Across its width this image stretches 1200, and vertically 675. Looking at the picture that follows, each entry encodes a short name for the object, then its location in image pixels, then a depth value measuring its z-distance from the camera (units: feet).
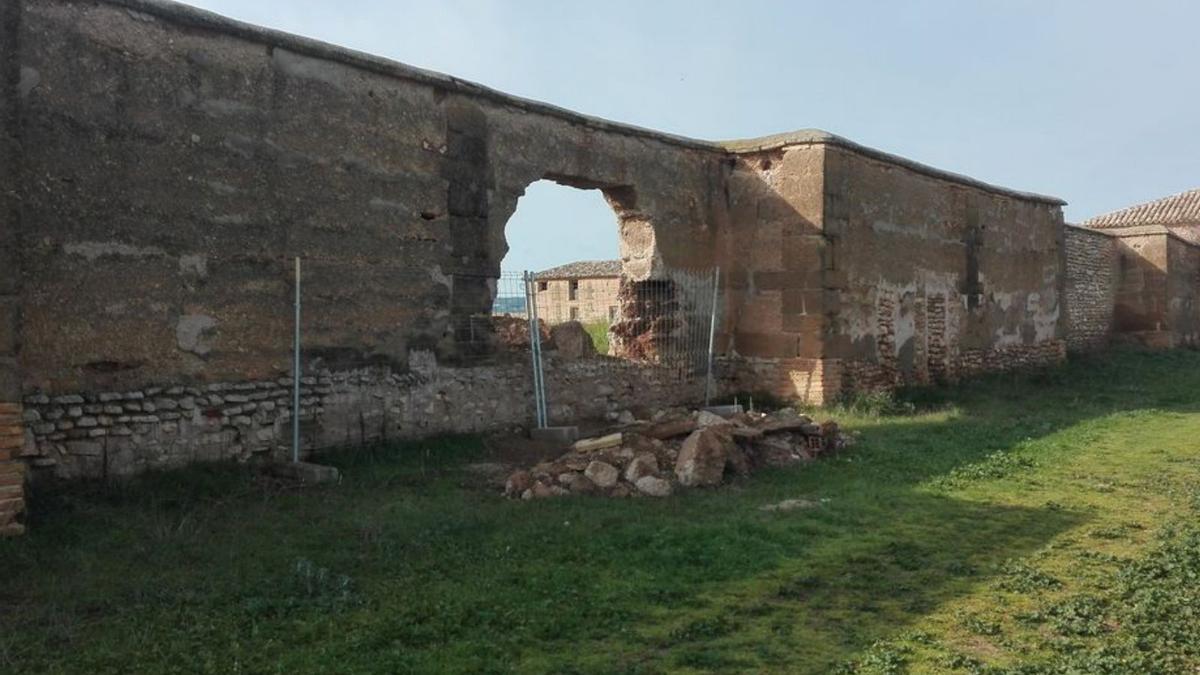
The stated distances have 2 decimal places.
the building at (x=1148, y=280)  74.79
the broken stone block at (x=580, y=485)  23.95
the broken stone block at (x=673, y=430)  28.91
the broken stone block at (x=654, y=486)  23.94
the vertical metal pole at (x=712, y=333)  40.88
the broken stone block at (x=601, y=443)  27.77
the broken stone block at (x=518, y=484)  23.81
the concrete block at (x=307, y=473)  24.52
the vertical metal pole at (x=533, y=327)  32.91
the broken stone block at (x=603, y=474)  24.25
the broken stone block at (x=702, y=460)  25.14
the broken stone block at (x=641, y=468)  24.61
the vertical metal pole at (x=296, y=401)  25.73
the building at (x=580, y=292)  107.86
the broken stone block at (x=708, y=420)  28.89
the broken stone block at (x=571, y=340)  35.78
